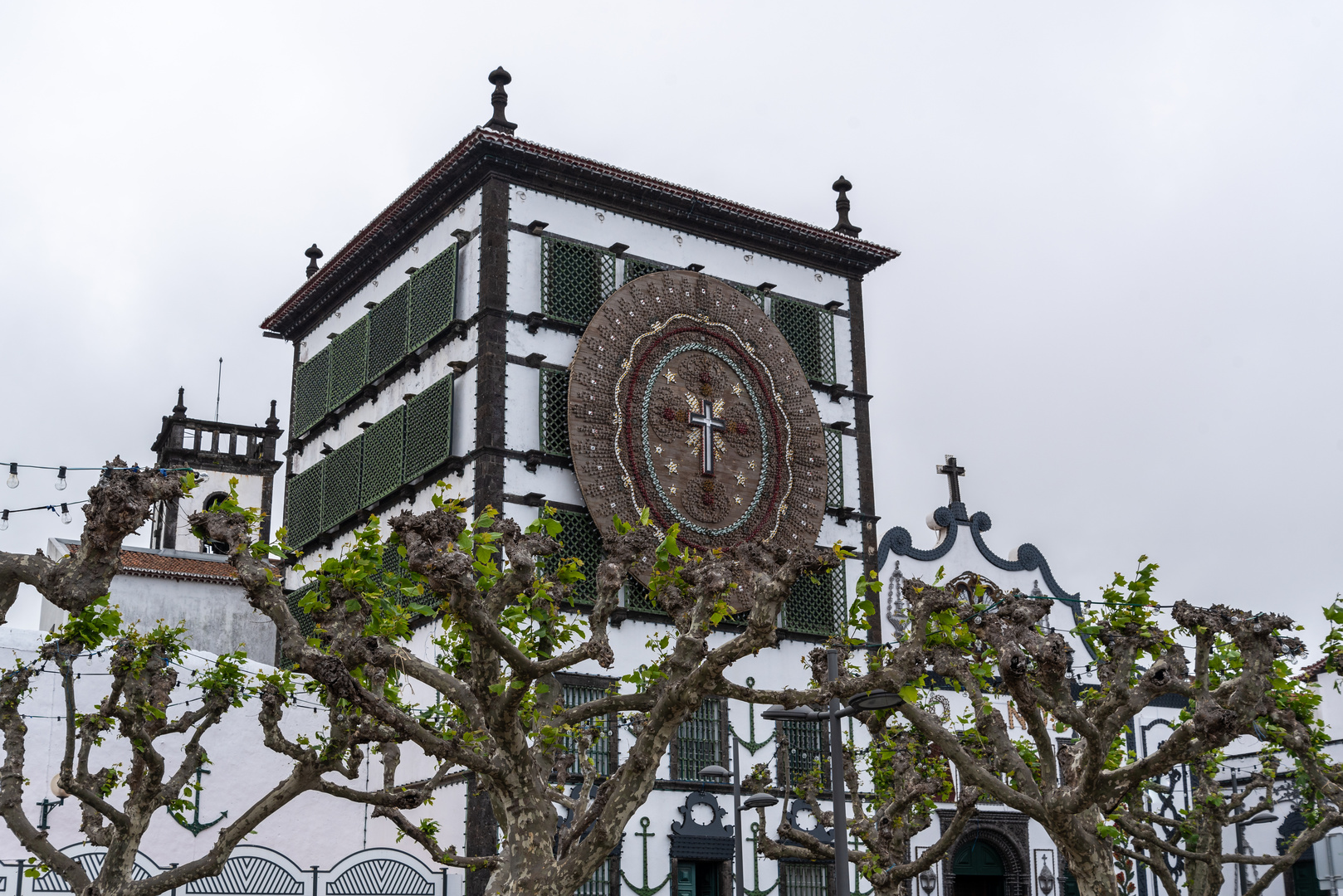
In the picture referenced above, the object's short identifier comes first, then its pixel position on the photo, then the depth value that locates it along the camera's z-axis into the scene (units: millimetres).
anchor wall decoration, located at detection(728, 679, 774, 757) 29156
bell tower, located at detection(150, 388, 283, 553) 55312
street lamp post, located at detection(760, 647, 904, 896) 17625
